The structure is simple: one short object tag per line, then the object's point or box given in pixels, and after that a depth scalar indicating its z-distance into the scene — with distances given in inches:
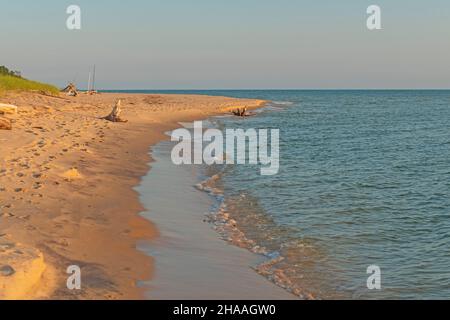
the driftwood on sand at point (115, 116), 1216.8
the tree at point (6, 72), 1868.4
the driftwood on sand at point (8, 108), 882.8
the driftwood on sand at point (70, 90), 2259.8
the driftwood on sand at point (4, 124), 738.2
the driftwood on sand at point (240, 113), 1984.0
